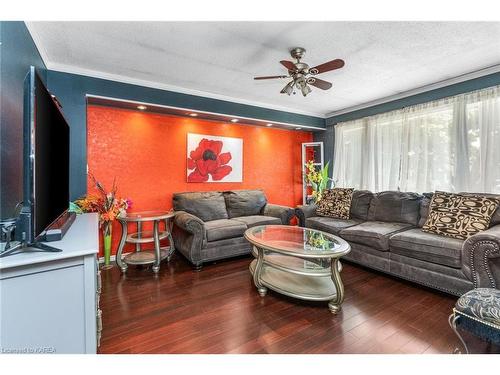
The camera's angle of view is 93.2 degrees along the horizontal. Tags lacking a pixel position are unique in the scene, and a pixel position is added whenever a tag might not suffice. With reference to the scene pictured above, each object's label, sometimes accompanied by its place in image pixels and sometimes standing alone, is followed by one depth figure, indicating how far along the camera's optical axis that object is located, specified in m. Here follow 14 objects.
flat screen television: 1.08
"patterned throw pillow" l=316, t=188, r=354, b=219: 3.66
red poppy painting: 3.76
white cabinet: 1.03
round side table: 2.79
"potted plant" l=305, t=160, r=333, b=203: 4.57
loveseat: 2.92
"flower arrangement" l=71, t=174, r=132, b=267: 2.62
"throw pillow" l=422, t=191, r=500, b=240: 2.36
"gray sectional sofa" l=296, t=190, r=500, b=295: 1.97
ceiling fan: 2.14
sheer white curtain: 2.81
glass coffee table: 2.00
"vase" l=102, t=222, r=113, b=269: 2.90
